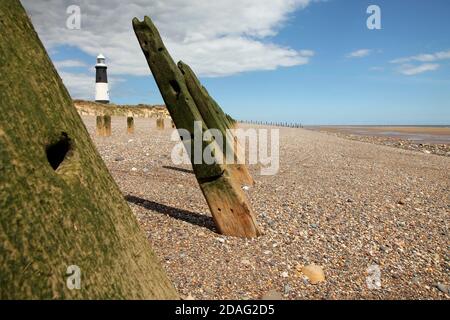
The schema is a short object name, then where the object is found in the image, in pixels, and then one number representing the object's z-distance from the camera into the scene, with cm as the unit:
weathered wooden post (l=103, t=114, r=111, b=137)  1737
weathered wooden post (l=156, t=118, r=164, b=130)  2375
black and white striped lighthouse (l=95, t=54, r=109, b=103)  5859
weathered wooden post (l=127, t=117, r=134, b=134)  1967
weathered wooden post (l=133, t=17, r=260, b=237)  484
